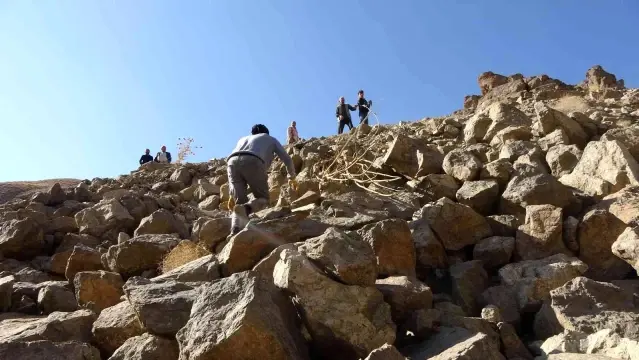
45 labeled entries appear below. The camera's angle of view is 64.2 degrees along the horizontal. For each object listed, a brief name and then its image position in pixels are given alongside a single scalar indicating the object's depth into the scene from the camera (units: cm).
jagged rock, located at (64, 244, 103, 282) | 499
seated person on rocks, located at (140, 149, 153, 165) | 1583
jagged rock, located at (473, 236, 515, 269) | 426
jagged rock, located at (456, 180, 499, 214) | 518
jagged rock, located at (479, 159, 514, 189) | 542
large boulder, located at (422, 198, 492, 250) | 462
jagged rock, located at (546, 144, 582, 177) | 572
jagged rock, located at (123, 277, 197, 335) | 303
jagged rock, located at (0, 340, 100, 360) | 286
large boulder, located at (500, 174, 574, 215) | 477
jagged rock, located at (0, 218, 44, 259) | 605
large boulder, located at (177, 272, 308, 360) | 260
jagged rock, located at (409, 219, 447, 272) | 436
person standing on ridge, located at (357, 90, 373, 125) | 1226
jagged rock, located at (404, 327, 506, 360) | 252
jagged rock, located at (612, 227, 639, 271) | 357
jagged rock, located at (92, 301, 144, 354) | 325
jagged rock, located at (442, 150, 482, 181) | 565
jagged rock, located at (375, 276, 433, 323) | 324
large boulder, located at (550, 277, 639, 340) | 300
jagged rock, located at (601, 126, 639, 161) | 582
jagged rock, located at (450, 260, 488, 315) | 375
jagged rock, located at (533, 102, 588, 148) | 664
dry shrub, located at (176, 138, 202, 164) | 1521
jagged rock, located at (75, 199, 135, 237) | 662
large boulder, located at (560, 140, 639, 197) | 493
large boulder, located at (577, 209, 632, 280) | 409
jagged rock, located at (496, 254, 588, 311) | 359
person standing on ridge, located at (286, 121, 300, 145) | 1241
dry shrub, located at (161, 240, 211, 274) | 456
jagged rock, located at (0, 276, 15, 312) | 426
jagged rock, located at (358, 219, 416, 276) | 390
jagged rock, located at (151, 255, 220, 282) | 379
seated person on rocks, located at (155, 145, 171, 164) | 1607
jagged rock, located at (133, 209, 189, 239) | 591
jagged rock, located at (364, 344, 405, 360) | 238
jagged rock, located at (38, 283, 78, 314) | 426
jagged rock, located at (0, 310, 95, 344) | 333
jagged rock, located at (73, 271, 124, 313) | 415
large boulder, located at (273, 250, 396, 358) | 288
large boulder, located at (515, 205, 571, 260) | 421
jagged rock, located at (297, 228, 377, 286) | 315
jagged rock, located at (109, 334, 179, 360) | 288
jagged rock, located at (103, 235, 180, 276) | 477
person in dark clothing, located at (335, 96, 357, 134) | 1201
